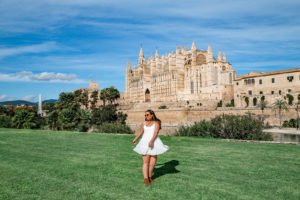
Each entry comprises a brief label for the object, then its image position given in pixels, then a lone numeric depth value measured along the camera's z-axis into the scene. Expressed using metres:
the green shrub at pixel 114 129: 23.61
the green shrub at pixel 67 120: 34.28
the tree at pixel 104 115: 38.03
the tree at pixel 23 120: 30.30
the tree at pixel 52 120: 35.47
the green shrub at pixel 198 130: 16.35
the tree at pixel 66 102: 45.00
